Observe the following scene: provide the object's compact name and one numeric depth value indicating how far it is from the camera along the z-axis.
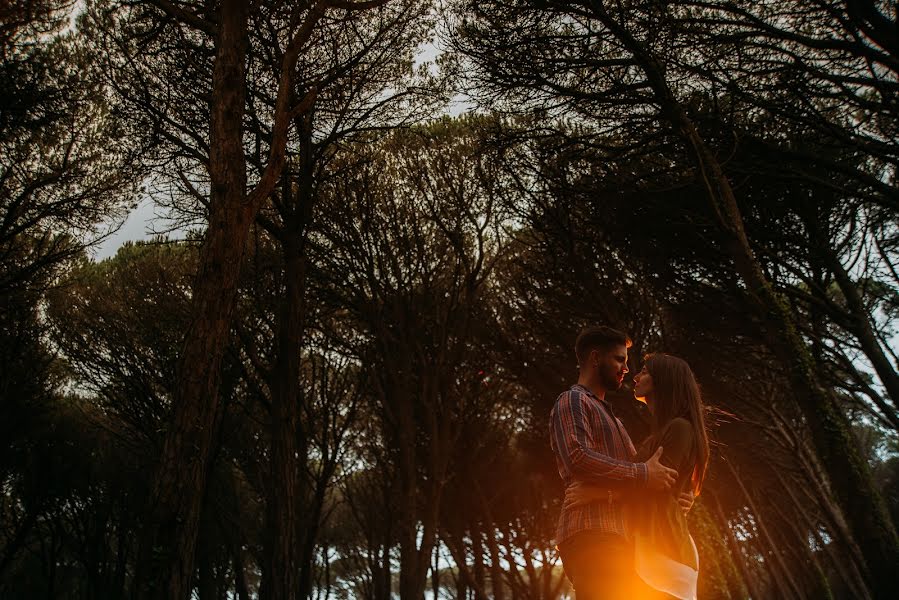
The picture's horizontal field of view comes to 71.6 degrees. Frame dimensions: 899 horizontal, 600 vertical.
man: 2.15
